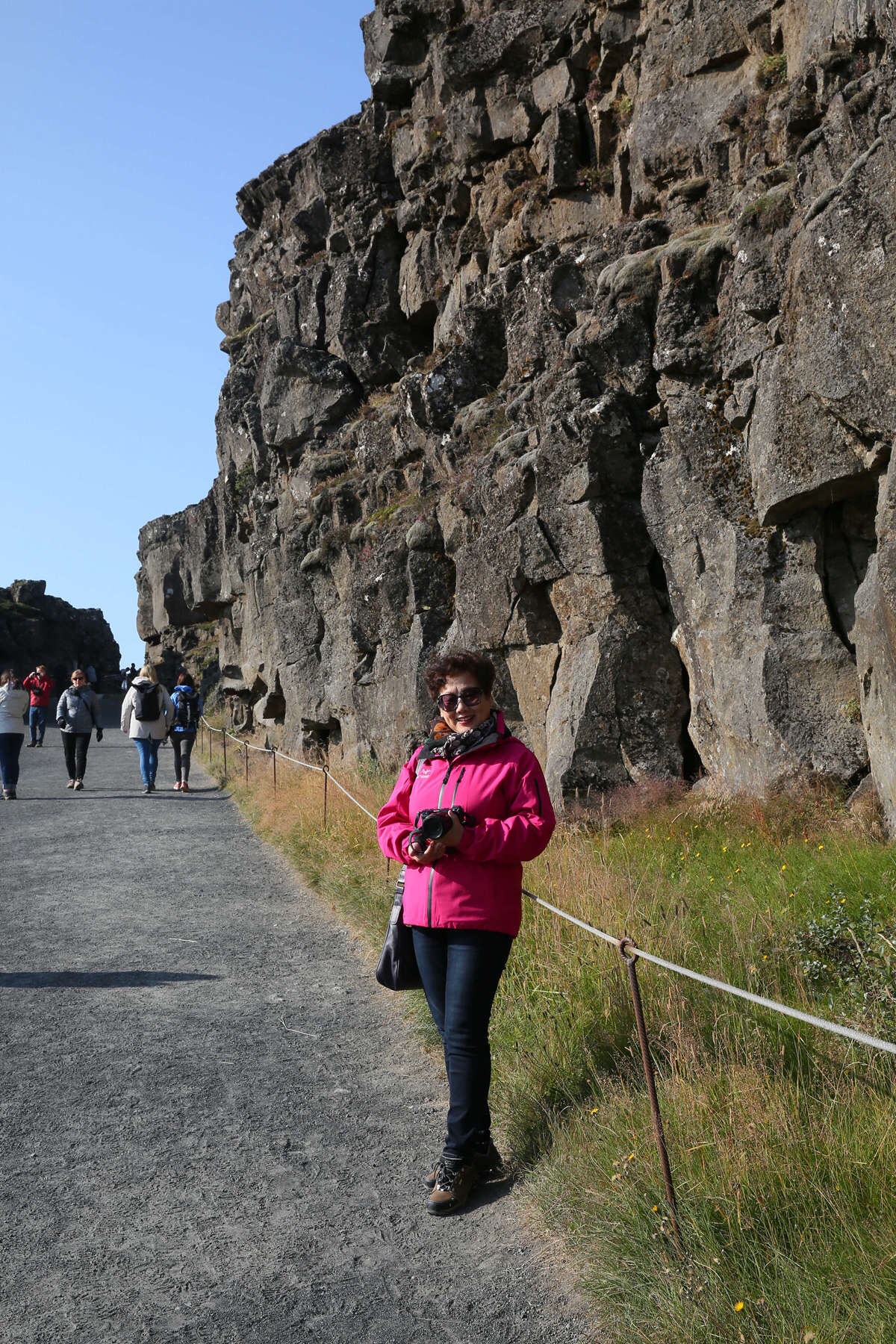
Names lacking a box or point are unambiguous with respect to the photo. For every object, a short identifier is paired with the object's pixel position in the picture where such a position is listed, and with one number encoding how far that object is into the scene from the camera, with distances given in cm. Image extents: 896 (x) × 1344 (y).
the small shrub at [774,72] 1378
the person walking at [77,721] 1923
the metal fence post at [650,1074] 362
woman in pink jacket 428
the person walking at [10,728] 1773
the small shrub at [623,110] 1748
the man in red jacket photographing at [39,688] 2739
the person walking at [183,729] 2098
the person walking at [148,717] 1894
